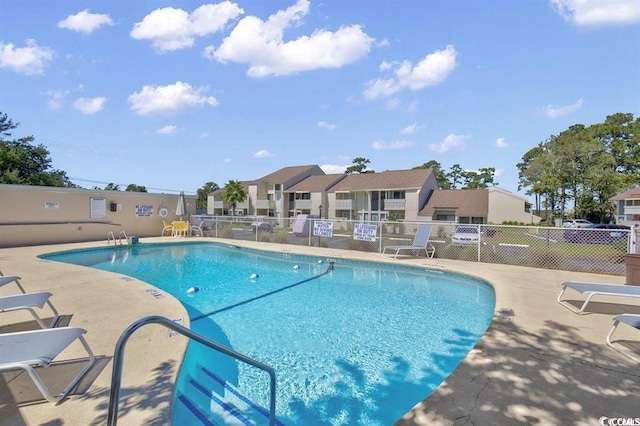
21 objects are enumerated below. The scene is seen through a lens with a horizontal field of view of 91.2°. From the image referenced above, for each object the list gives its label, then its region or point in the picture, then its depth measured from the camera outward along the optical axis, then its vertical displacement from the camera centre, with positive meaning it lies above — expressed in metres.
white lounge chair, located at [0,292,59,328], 3.59 -1.14
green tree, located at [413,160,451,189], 61.34 +7.38
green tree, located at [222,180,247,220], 45.47 +2.45
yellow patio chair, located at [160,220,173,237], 17.70 -1.06
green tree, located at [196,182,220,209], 67.06 +4.09
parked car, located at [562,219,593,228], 29.72 -1.12
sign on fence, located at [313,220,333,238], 13.58 -0.85
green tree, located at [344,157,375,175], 61.25 +8.79
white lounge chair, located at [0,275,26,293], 4.60 -1.07
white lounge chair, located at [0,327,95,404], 2.21 -1.11
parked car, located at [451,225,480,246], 10.82 -0.90
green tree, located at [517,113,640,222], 29.20 +4.43
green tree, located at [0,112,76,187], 28.52 +4.65
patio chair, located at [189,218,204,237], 17.55 -1.09
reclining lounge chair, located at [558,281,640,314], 4.95 -1.26
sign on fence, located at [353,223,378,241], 12.54 -0.88
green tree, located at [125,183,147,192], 66.06 +4.51
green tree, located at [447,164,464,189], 63.84 +7.10
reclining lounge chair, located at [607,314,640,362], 3.52 -1.30
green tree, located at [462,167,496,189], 59.87 +6.48
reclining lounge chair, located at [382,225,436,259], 11.02 -1.22
